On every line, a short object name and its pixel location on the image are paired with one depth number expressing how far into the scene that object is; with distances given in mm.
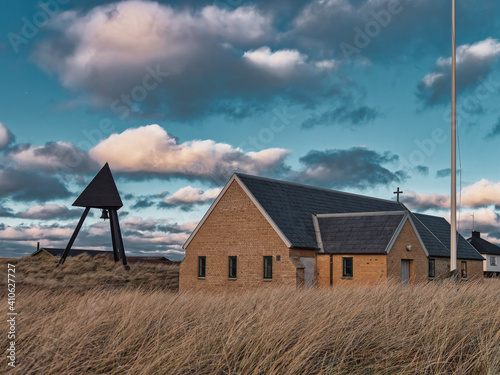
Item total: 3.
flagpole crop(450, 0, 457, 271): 18922
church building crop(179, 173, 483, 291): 28625
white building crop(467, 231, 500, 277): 74812
